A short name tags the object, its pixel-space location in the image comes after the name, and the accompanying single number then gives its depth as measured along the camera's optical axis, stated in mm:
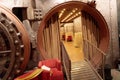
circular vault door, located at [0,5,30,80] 3187
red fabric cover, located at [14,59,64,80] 2961
